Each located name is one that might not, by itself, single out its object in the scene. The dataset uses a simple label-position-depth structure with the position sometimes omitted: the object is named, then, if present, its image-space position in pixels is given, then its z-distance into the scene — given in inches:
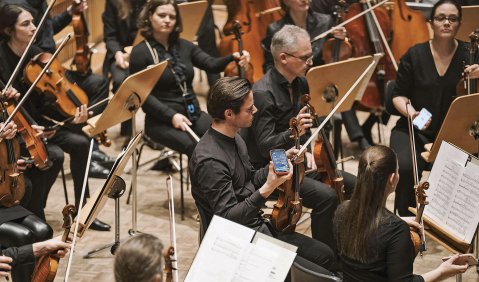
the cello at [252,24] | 452.5
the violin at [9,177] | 299.7
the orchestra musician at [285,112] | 321.4
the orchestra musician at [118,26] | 448.2
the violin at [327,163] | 312.3
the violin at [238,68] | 392.1
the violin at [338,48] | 419.2
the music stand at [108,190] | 267.7
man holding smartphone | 262.8
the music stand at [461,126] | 313.2
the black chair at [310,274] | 227.1
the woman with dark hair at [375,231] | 227.1
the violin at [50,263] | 247.6
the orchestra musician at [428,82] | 353.7
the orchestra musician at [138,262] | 188.1
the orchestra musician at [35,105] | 351.9
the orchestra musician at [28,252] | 253.3
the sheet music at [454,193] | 261.3
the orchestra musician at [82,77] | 410.8
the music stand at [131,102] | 335.8
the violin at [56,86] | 354.0
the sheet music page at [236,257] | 218.0
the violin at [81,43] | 415.9
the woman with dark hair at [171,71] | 379.3
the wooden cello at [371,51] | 431.7
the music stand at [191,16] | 449.7
